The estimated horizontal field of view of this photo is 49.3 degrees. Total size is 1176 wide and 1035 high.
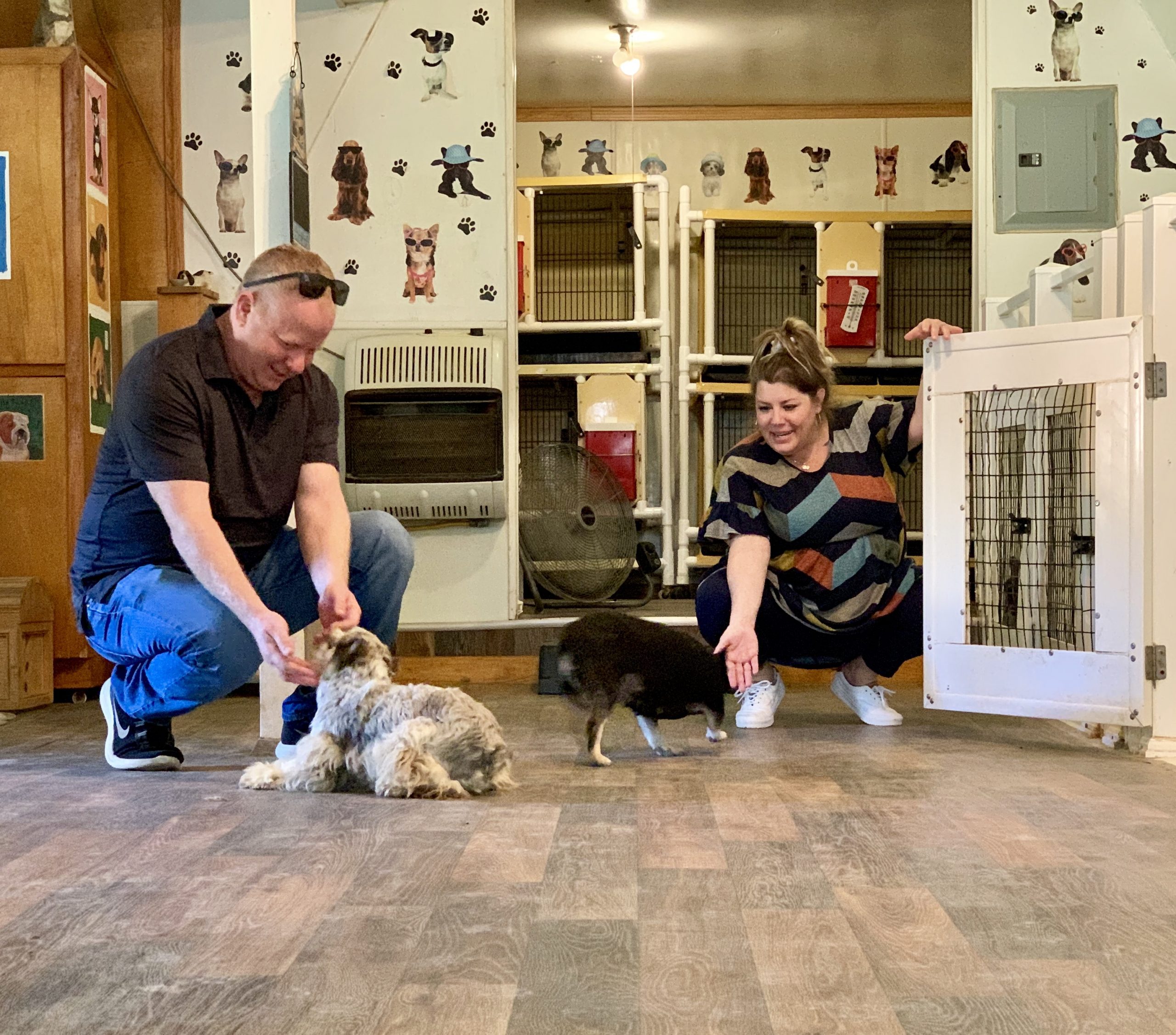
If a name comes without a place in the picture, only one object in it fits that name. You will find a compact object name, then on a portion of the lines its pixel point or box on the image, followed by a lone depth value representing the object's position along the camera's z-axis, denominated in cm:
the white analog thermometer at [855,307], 573
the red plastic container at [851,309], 573
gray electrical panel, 430
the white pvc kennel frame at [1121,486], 285
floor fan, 500
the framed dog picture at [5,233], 388
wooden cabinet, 387
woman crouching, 311
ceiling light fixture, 583
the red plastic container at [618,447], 561
